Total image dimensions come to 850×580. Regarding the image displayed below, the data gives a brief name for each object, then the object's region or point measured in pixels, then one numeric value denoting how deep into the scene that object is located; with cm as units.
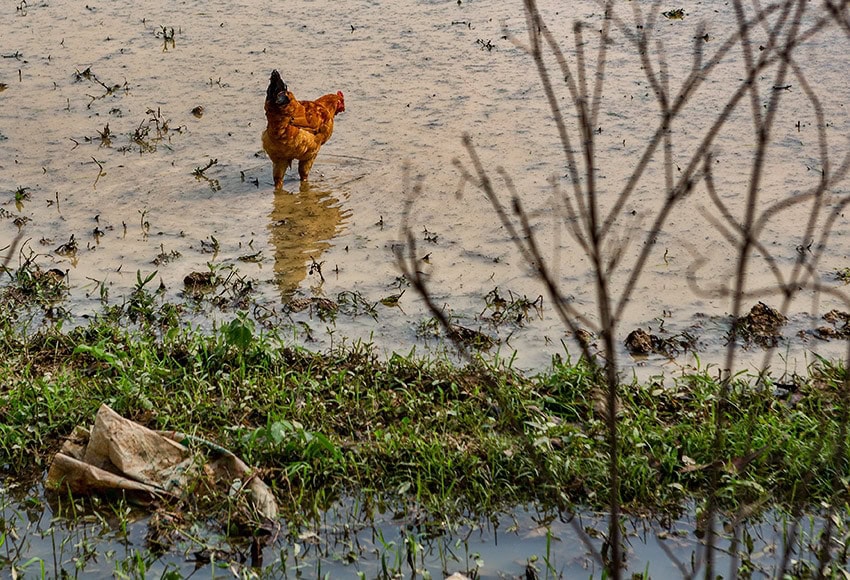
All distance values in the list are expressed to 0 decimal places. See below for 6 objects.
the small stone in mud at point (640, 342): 923
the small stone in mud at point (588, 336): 940
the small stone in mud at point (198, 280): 1063
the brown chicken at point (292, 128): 1245
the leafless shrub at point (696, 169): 355
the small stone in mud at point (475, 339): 937
